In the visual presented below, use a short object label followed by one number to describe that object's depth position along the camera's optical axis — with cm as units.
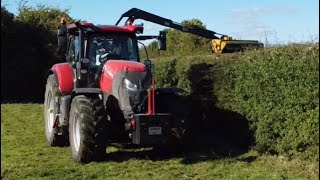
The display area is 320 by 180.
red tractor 891
